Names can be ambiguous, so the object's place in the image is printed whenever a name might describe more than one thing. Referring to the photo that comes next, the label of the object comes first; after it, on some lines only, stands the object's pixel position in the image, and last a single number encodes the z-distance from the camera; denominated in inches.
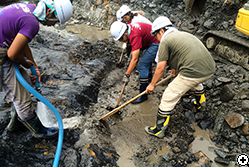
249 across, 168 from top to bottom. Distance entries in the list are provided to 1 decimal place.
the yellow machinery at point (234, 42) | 181.5
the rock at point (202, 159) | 150.2
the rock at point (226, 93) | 179.0
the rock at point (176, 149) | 153.9
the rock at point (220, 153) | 153.0
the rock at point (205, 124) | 176.6
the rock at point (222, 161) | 148.9
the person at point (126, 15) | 196.9
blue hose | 118.4
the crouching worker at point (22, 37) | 110.1
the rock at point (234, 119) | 164.7
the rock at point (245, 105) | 168.7
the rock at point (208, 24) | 230.2
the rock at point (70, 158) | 132.3
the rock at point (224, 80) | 186.5
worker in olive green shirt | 146.2
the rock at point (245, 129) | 162.6
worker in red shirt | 170.7
